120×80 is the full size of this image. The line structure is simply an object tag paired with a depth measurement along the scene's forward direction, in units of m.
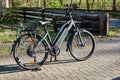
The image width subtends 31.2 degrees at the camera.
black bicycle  4.70
